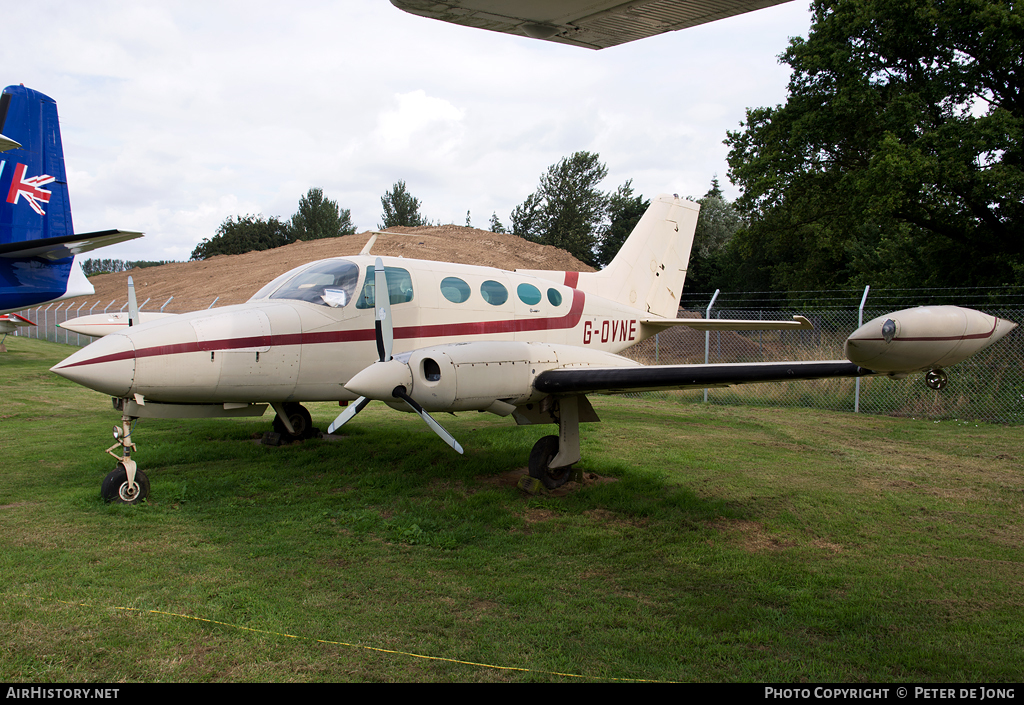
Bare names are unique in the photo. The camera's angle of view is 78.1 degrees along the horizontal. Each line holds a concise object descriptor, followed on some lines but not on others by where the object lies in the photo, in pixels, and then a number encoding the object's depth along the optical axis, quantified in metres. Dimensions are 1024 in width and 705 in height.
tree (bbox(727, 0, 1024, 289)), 18.06
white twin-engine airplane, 6.05
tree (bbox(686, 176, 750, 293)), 46.56
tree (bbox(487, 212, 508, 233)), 68.54
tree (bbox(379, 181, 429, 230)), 70.00
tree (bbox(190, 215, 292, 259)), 63.12
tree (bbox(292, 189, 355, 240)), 69.56
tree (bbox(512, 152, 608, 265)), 55.47
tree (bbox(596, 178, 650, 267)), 54.00
